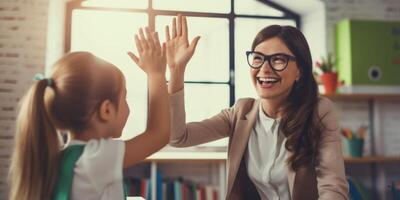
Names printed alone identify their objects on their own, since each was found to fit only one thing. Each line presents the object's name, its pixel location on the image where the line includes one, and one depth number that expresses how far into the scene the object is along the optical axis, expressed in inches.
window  143.6
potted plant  128.4
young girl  38.5
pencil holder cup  129.5
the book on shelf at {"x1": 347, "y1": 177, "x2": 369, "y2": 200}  121.0
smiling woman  58.0
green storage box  132.5
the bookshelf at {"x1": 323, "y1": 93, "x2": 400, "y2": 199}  141.4
